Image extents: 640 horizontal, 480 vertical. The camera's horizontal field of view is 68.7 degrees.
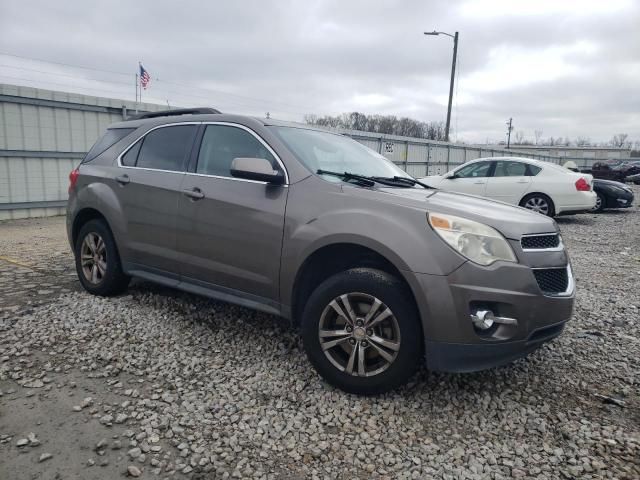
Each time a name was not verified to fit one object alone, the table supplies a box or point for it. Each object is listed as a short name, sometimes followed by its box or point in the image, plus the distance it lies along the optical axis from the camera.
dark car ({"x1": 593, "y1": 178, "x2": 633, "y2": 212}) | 12.94
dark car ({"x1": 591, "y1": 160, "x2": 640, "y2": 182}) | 30.45
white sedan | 10.41
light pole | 19.50
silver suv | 2.62
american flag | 21.98
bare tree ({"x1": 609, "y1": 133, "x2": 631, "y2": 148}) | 98.60
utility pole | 67.33
